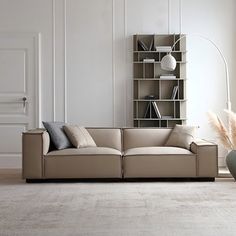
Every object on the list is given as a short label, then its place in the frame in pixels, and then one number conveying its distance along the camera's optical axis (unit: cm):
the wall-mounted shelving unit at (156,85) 766
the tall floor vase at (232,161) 515
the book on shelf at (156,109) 761
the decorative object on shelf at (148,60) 756
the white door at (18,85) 773
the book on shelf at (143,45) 761
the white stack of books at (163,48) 752
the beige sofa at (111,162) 611
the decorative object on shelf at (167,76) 759
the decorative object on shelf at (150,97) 766
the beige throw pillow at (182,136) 651
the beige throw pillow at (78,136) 639
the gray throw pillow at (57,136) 632
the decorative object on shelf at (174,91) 760
